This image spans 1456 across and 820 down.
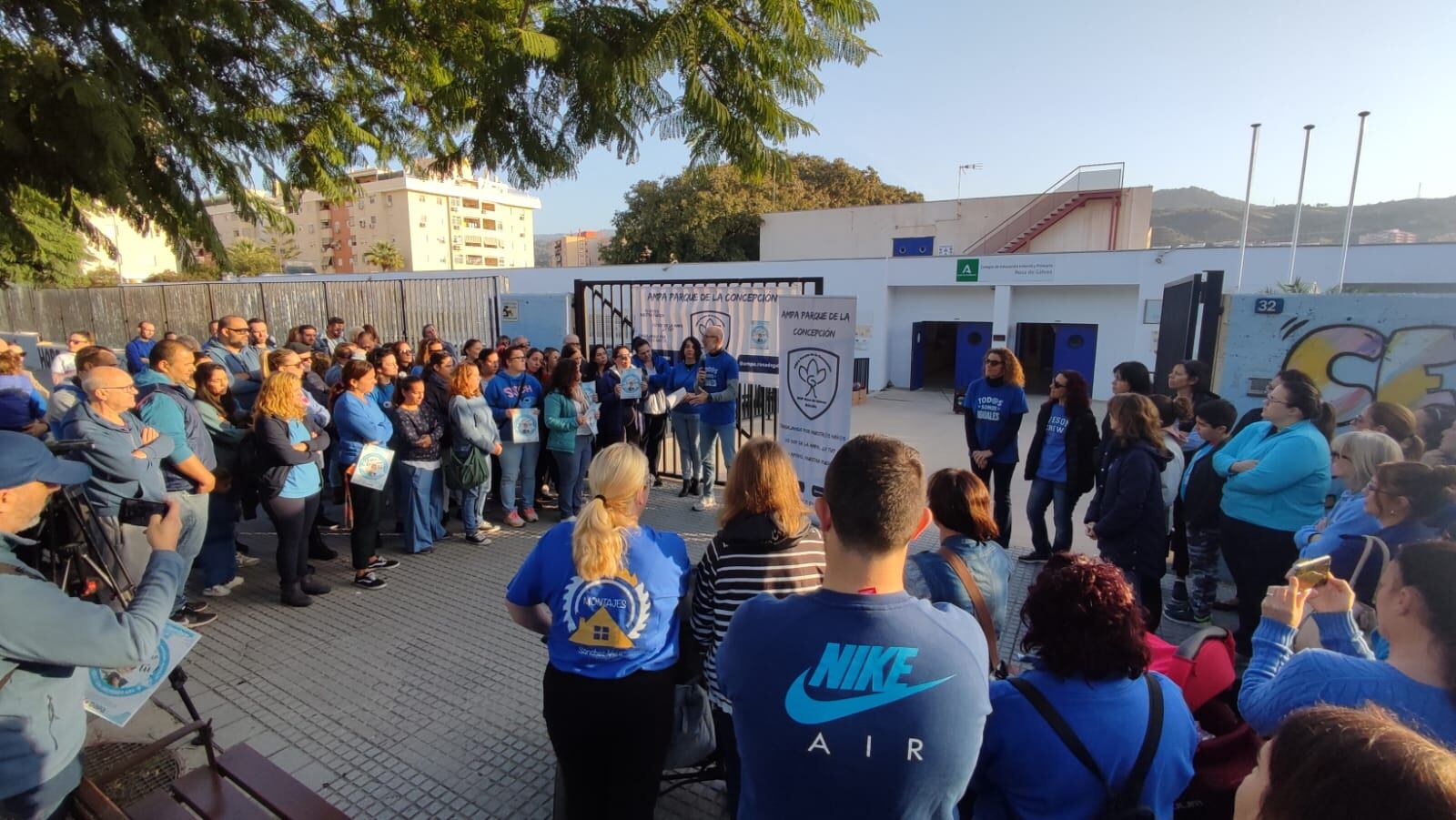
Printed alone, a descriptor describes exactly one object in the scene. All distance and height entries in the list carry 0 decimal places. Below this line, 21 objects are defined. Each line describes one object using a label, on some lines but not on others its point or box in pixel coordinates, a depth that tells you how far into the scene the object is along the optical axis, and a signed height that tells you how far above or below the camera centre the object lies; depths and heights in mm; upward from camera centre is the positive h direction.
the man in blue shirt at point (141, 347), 9734 -693
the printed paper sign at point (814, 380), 5109 -567
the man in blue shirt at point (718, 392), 7332 -935
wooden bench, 2289 -1751
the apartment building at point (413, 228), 88750 +10118
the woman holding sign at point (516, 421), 6680 -1151
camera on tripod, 2387 -887
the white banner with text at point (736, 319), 7652 -157
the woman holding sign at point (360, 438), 5294 -1069
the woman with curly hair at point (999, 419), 5922 -963
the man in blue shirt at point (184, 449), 4355 -988
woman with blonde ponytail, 2221 -1145
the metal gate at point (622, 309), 8086 -58
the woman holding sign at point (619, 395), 7523 -998
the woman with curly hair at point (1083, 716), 1655 -1007
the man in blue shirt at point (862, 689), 1376 -782
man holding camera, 1656 -873
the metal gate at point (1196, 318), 6312 -78
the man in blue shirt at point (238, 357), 7254 -650
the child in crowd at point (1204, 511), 4871 -1449
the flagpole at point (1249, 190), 11281 +2073
